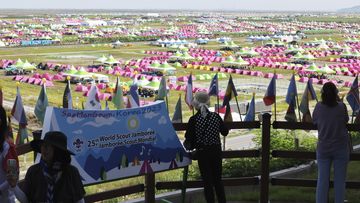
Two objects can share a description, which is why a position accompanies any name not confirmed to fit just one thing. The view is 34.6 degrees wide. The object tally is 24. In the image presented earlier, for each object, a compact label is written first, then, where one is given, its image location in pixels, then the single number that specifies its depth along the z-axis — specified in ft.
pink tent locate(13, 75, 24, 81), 163.43
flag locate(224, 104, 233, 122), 32.63
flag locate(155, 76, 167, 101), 38.97
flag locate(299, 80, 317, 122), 32.26
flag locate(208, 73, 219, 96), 41.74
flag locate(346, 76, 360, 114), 36.47
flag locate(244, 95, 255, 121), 39.86
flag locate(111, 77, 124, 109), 37.04
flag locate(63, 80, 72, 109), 26.43
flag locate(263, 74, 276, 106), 39.82
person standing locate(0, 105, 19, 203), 13.92
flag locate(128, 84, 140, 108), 29.44
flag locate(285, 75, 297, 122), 31.04
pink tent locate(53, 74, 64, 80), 166.74
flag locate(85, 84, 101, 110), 29.35
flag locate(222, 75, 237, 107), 37.29
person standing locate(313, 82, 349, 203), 20.53
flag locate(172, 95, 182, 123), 29.78
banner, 18.80
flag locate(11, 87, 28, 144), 25.90
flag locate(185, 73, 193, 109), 40.78
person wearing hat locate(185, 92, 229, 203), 20.61
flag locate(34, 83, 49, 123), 30.76
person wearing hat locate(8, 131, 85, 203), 12.73
